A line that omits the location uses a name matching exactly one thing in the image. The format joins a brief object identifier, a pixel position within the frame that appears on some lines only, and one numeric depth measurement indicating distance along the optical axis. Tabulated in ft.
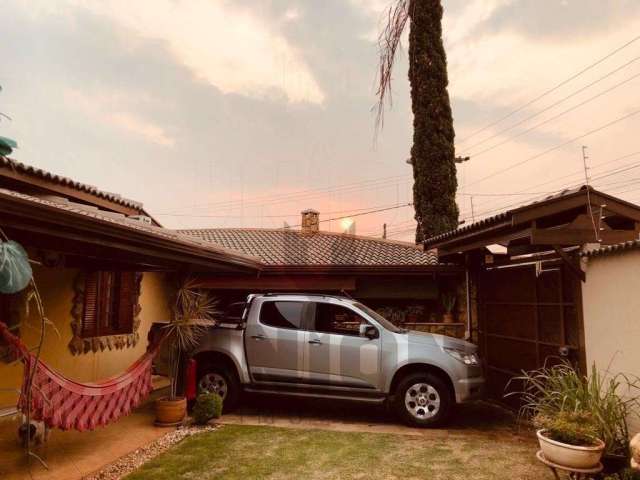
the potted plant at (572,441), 13.26
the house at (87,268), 14.67
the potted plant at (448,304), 36.63
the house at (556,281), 17.63
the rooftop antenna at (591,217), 19.92
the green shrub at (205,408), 21.80
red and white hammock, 13.48
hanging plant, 8.59
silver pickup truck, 22.38
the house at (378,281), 36.83
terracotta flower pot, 21.54
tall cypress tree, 42.22
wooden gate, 21.32
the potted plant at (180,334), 21.67
